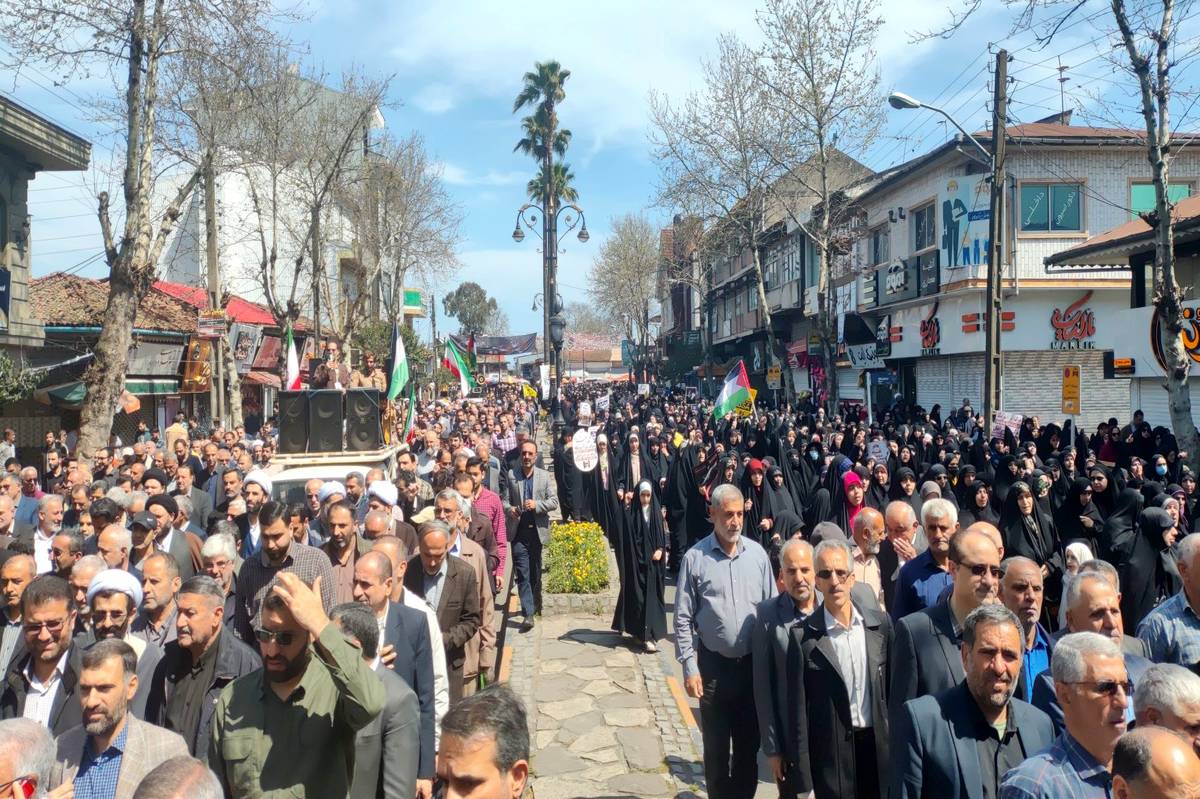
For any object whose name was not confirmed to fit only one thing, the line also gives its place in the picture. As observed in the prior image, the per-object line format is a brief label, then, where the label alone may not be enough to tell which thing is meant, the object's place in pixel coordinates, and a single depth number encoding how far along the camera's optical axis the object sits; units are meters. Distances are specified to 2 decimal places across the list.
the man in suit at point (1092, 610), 3.88
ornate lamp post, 21.91
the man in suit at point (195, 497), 9.63
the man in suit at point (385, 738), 3.59
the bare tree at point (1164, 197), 12.38
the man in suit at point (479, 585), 6.11
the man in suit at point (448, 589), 5.74
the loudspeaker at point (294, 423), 11.48
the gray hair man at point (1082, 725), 2.83
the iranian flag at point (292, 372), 17.44
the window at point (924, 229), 26.89
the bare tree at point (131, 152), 12.38
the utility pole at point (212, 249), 19.53
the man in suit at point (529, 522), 10.03
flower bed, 10.45
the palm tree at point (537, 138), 32.00
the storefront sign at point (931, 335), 26.66
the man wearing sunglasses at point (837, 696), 4.36
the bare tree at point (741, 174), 25.91
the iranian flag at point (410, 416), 15.27
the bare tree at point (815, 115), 23.69
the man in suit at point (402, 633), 4.39
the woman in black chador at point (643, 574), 9.26
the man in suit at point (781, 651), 4.48
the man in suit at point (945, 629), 3.99
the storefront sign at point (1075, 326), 24.33
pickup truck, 9.59
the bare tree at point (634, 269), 61.09
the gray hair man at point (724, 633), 5.18
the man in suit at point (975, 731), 3.20
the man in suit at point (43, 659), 4.08
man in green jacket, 3.11
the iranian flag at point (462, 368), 23.19
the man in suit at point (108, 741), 3.29
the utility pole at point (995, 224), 16.11
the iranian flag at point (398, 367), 14.41
